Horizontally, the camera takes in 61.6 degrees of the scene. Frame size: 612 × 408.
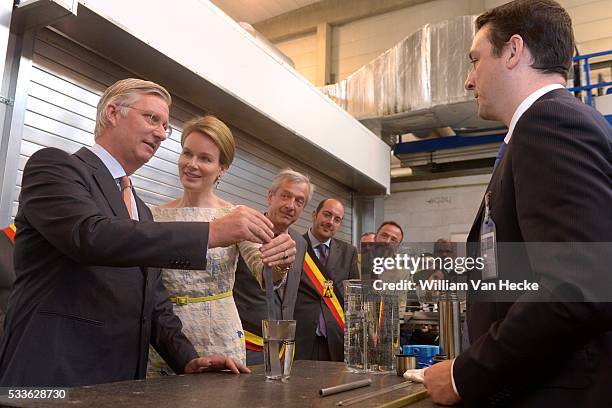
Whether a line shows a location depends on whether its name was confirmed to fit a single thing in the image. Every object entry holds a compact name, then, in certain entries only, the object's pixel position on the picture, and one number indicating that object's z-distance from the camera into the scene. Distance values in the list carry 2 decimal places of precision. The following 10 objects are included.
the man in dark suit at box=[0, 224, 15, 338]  1.71
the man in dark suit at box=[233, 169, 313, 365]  2.21
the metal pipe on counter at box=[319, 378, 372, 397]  0.84
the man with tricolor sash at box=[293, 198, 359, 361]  2.71
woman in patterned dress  1.55
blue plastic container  1.30
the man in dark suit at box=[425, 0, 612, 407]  0.72
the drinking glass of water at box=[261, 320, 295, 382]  1.01
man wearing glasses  1.04
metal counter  0.72
